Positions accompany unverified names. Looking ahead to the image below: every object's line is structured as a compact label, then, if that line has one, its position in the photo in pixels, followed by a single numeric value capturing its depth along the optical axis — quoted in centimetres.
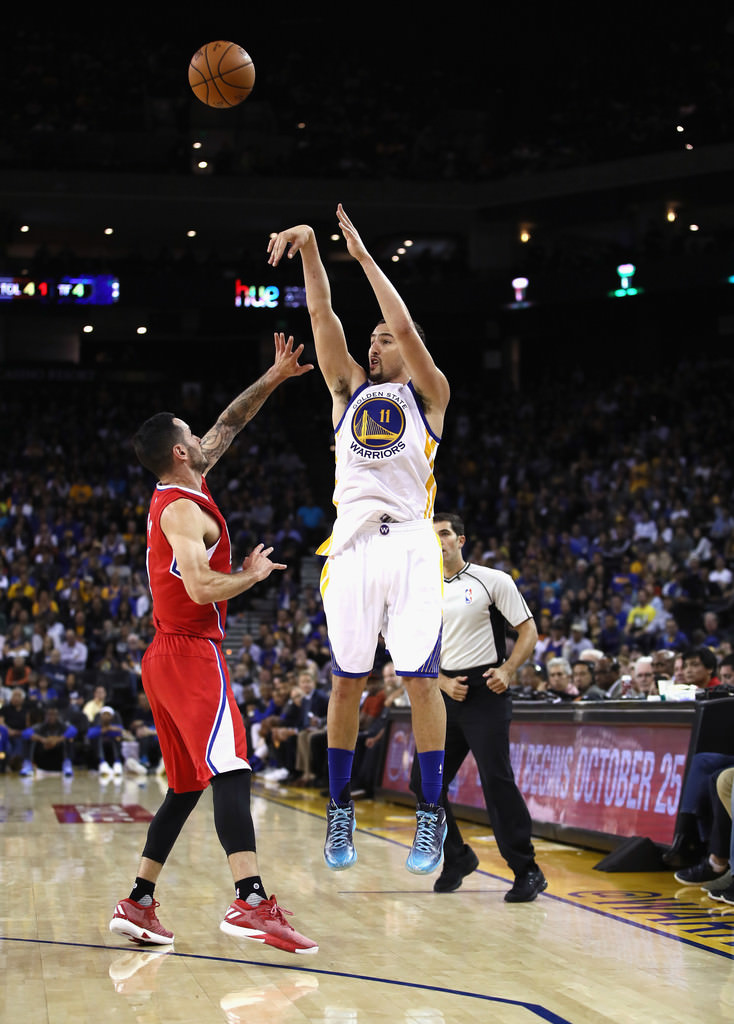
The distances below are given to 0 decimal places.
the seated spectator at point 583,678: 1212
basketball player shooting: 548
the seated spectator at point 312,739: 1562
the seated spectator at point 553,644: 1672
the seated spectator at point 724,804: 736
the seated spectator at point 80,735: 1834
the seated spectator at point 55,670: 1942
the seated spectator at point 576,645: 1658
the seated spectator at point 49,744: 1778
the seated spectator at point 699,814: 776
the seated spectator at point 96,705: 1816
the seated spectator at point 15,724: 1788
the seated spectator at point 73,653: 2023
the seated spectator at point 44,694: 1848
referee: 743
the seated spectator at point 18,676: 1877
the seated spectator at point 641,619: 1722
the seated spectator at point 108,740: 1730
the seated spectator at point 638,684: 1077
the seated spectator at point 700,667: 950
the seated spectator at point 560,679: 1243
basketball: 718
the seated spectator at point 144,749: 1758
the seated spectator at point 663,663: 1137
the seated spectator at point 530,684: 1162
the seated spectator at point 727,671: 997
